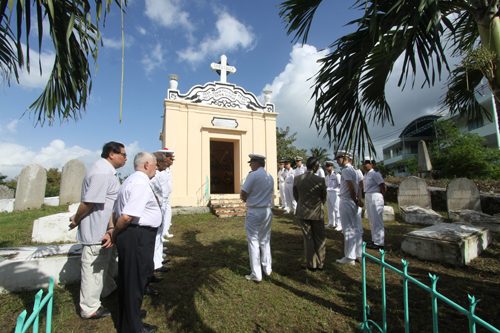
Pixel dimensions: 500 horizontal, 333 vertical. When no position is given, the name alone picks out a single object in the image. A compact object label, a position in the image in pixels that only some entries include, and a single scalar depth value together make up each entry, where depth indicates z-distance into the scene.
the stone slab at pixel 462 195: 7.22
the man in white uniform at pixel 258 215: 3.65
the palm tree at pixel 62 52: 1.91
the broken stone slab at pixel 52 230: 5.25
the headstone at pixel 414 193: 8.04
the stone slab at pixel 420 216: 6.77
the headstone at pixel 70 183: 10.73
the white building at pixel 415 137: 20.03
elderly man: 2.34
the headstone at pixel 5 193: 12.59
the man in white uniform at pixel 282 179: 10.46
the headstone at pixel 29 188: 10.14
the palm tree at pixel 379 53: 2.41
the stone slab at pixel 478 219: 5.86
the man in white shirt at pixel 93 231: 2.65
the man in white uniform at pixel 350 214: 4.20
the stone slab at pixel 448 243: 3.92
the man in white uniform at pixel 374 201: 4.88
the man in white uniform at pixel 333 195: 7.21
